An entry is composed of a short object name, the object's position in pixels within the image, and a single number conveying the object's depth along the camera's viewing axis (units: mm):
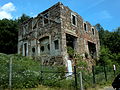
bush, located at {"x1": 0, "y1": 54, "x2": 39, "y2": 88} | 4750
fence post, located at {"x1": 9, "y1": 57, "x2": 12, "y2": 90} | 4584
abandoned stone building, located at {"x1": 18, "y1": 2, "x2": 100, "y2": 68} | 9451
